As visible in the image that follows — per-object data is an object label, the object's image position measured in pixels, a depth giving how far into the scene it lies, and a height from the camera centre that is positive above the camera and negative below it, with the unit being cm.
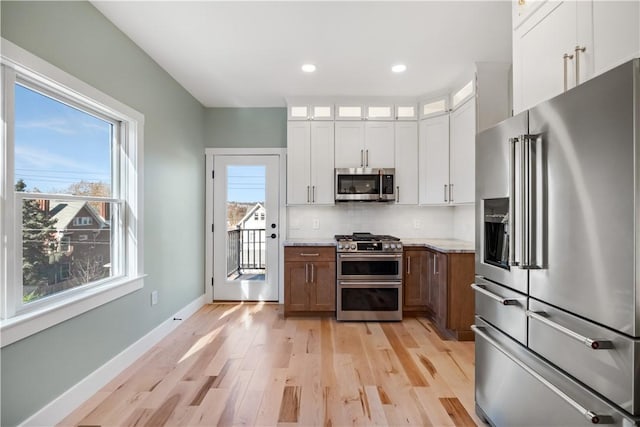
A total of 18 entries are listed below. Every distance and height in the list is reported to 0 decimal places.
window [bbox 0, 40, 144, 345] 167 +14
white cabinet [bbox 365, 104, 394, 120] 404 +133
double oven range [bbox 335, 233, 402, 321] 363 -75
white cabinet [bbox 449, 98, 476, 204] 324 +69
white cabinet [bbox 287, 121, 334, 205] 402 +75
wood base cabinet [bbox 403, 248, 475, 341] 311 -76
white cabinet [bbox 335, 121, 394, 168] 404 +92
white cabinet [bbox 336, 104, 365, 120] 403 +134
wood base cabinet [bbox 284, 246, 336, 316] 372 -74
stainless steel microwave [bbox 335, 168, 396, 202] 397 +39
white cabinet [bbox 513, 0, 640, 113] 122 +78
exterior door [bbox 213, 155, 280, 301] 439 -7
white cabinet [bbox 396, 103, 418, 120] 403 +134
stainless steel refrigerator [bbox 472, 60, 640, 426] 101 -16
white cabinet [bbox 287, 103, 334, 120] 402 +133
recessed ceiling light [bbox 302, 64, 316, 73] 311 +148
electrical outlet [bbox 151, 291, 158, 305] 298 -78
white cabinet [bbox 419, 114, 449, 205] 376 +69
